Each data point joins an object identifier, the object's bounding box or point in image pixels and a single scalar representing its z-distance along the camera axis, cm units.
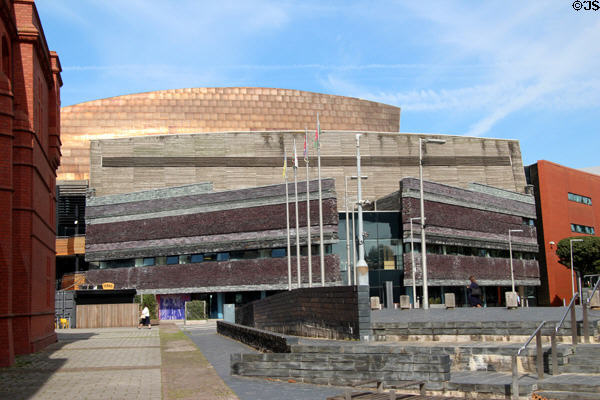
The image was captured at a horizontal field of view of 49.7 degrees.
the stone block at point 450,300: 2788
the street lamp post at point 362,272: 1947
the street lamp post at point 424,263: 3001
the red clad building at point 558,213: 7746
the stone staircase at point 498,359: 1148
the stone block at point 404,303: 2891
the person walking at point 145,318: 4400
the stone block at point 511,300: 2483
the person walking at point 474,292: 2835
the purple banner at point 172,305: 6700
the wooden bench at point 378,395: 957
